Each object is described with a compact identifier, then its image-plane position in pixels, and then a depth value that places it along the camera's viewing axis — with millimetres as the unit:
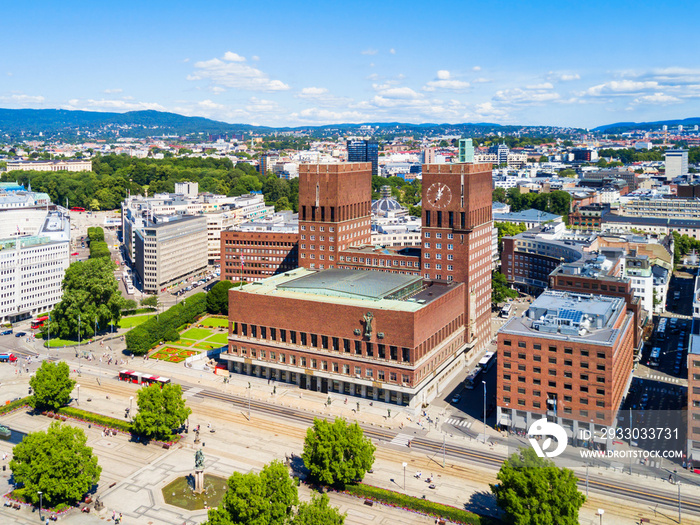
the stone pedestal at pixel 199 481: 94438
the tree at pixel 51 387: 120000
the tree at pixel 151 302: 192375
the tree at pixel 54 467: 89750
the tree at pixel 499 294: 192125
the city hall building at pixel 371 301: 123750
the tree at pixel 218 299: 183750
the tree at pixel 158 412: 108438
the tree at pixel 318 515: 77312
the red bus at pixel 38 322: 173612
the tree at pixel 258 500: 78125
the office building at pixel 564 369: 104812
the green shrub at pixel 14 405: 122406
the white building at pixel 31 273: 174500
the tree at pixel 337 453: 92750
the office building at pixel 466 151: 152500
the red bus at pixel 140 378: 133000
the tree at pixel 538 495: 77938
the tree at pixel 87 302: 162000
